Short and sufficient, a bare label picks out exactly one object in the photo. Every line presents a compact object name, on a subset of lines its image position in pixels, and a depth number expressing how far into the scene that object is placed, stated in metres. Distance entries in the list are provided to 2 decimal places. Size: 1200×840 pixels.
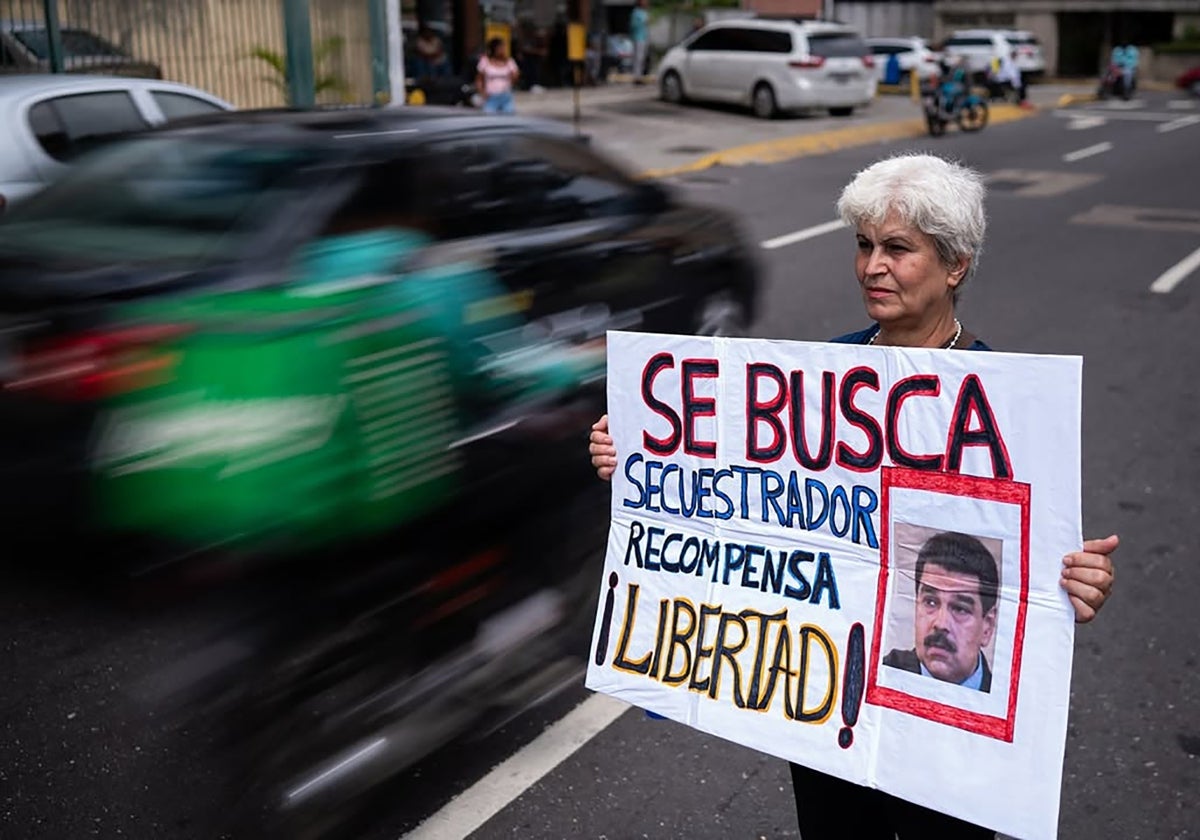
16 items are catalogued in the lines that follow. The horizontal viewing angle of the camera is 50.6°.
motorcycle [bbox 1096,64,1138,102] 37.09
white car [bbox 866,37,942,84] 35.56
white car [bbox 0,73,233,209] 8.14
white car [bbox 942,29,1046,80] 35.62
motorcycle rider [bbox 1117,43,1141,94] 36.91
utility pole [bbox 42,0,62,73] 13.88
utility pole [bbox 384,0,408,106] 18.59
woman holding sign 2.42
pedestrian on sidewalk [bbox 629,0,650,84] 31.81
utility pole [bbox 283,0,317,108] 16.86
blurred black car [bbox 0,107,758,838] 3.73
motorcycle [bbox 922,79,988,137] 24.27
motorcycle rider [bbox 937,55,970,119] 24.33
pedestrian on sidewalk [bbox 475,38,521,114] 18.58
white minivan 24.89
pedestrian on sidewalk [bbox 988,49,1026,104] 32.41
